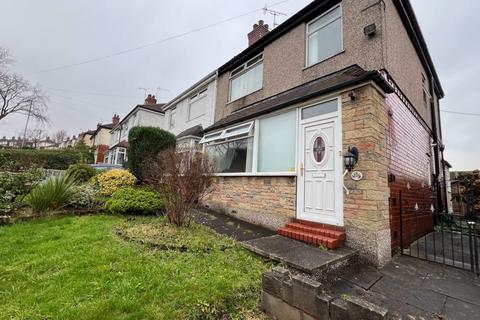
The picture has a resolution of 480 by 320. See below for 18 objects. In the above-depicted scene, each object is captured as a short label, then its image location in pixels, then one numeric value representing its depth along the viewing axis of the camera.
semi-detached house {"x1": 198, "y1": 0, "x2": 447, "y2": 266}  4.52
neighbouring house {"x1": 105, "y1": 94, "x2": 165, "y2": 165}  22.19
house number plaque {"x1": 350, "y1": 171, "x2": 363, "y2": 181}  4.43
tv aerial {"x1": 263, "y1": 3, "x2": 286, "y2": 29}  11.27
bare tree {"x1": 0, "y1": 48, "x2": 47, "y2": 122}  25.67
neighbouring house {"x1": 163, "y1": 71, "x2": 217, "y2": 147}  12.27
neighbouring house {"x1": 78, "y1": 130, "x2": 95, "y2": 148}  46.97
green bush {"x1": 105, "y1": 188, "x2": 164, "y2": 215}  6.66
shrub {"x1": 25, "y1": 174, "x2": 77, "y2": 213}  6.38
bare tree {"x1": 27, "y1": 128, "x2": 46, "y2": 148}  44.88
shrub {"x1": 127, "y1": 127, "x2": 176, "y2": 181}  10.41
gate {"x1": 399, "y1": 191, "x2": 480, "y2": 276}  4.55
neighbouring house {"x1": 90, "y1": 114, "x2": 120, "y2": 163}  33.38
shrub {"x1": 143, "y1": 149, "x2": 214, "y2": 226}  5.25
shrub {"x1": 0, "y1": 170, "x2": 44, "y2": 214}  6.21
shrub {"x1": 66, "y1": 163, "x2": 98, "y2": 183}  10.16
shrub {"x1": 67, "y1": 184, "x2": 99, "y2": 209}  7.09
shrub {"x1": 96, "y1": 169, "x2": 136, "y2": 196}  8.80
